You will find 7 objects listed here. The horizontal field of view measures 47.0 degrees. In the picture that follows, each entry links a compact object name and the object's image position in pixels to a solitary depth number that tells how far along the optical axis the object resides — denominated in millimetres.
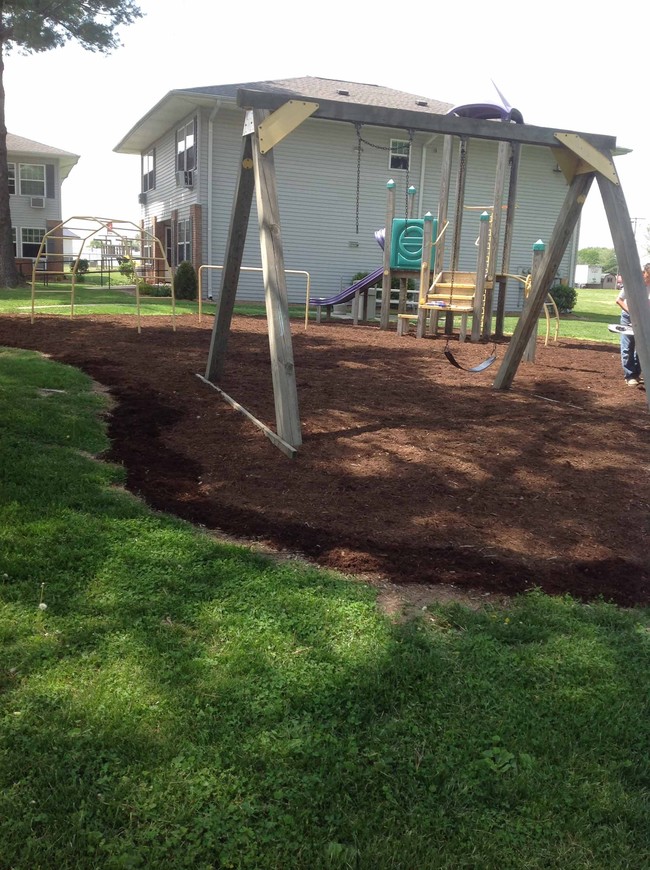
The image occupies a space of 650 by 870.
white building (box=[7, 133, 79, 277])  35812
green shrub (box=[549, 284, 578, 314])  23172
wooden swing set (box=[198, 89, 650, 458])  5184
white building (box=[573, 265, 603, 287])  77375
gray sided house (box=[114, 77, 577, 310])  21281
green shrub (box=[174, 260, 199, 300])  20172
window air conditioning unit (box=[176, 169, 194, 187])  22259
